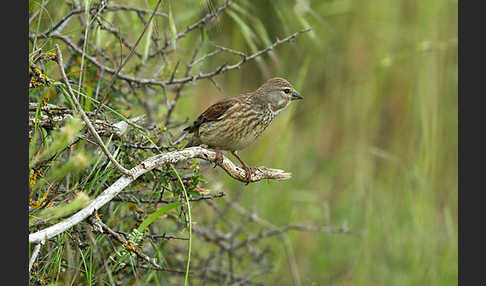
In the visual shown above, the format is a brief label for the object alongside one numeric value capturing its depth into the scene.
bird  9.31
